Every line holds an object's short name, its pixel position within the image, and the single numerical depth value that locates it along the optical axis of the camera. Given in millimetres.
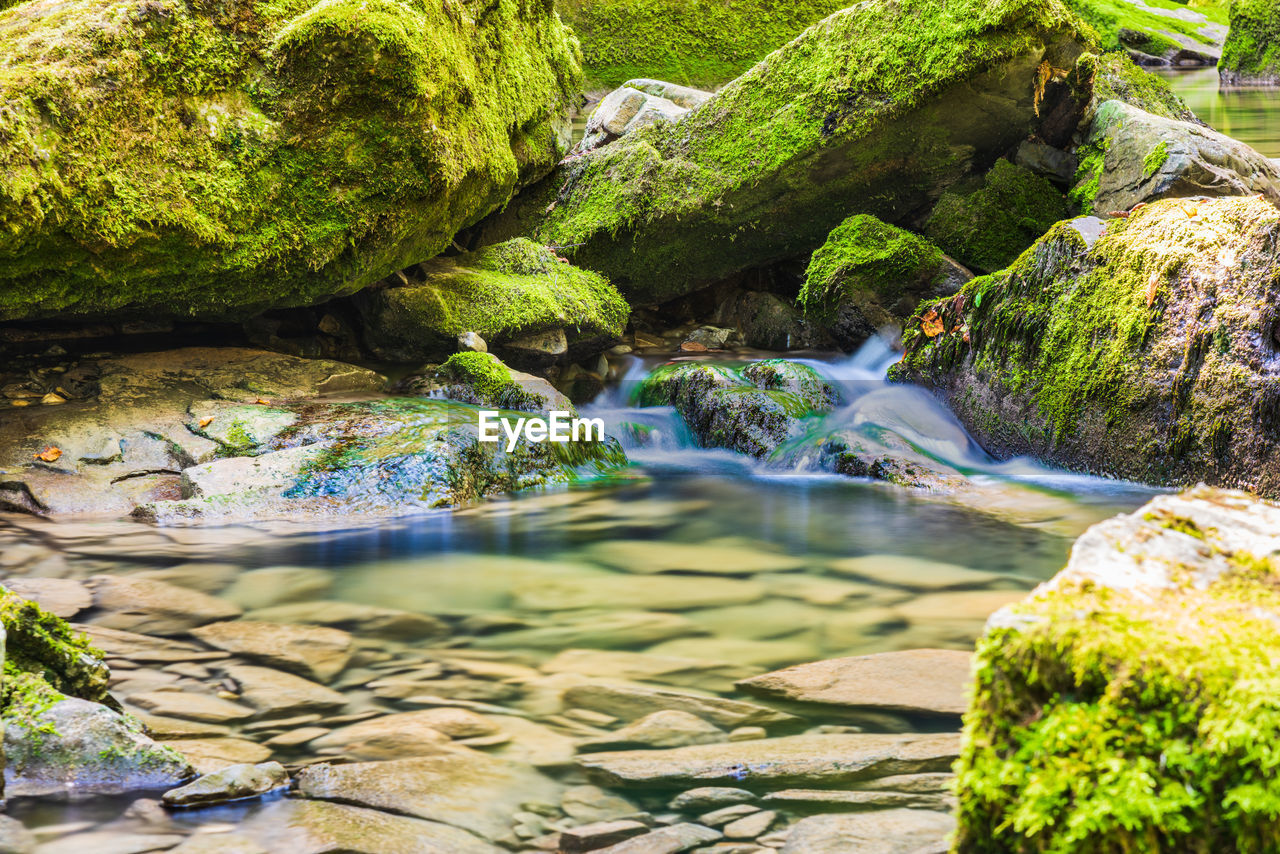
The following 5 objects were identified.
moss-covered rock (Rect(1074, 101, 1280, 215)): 7723
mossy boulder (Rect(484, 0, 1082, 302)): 8000
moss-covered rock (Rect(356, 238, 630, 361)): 7531
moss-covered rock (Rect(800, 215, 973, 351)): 8359
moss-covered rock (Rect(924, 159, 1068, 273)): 8648
